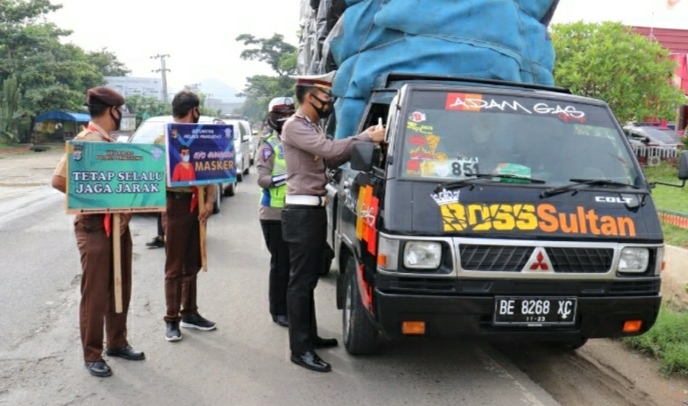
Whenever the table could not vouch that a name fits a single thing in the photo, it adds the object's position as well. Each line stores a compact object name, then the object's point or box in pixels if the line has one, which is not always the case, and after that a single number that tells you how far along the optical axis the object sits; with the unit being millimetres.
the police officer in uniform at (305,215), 4176
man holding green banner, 4059
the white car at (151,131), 10984
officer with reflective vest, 5082
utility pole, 65938
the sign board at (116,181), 3959
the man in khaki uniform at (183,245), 4773
